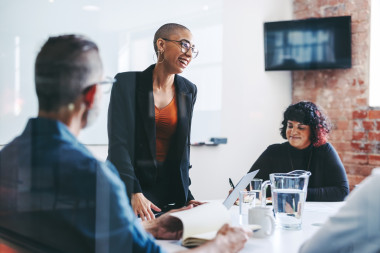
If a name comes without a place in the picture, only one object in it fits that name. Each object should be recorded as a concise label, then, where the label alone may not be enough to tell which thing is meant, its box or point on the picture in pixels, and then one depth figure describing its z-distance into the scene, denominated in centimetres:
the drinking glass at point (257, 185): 152
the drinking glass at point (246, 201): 140
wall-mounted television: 336
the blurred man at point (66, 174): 72
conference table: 104
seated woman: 203
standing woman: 178
